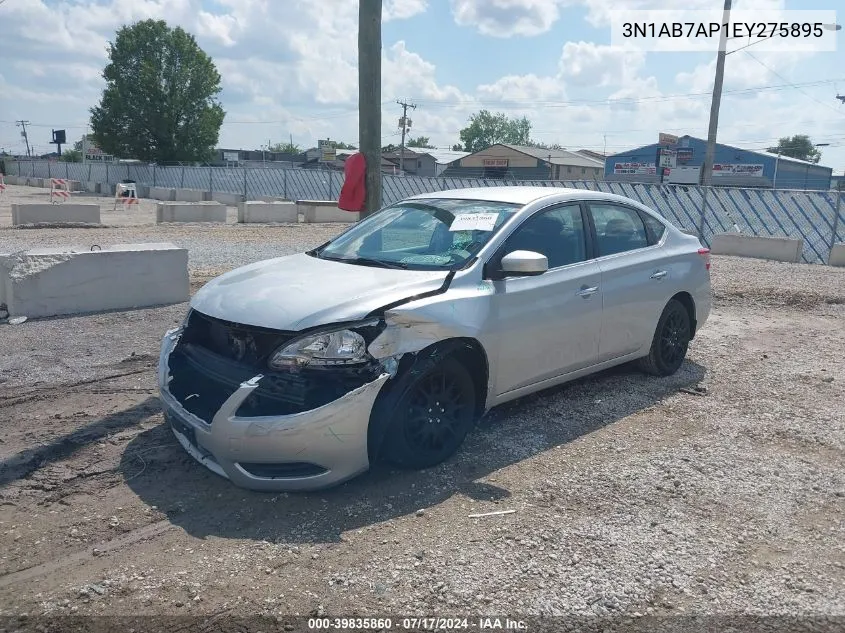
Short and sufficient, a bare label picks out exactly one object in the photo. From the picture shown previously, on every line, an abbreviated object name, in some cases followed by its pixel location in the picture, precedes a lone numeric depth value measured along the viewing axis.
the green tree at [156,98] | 62.94
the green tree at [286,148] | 128.00
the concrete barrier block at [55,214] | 19.59
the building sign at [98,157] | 83.39
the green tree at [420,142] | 128.88
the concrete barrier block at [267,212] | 23.16
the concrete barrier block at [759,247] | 16.39
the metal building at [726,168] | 53.72
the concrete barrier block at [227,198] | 37.81
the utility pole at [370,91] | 6.55
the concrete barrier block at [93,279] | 7.65
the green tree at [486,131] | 114.81
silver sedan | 3.74
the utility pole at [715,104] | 21.52
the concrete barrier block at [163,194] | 38.74
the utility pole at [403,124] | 60.81
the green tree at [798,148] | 83.56
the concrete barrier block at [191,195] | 36.75
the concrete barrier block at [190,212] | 22.44
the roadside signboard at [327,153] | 72.00
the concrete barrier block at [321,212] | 24.31
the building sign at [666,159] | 26.04
